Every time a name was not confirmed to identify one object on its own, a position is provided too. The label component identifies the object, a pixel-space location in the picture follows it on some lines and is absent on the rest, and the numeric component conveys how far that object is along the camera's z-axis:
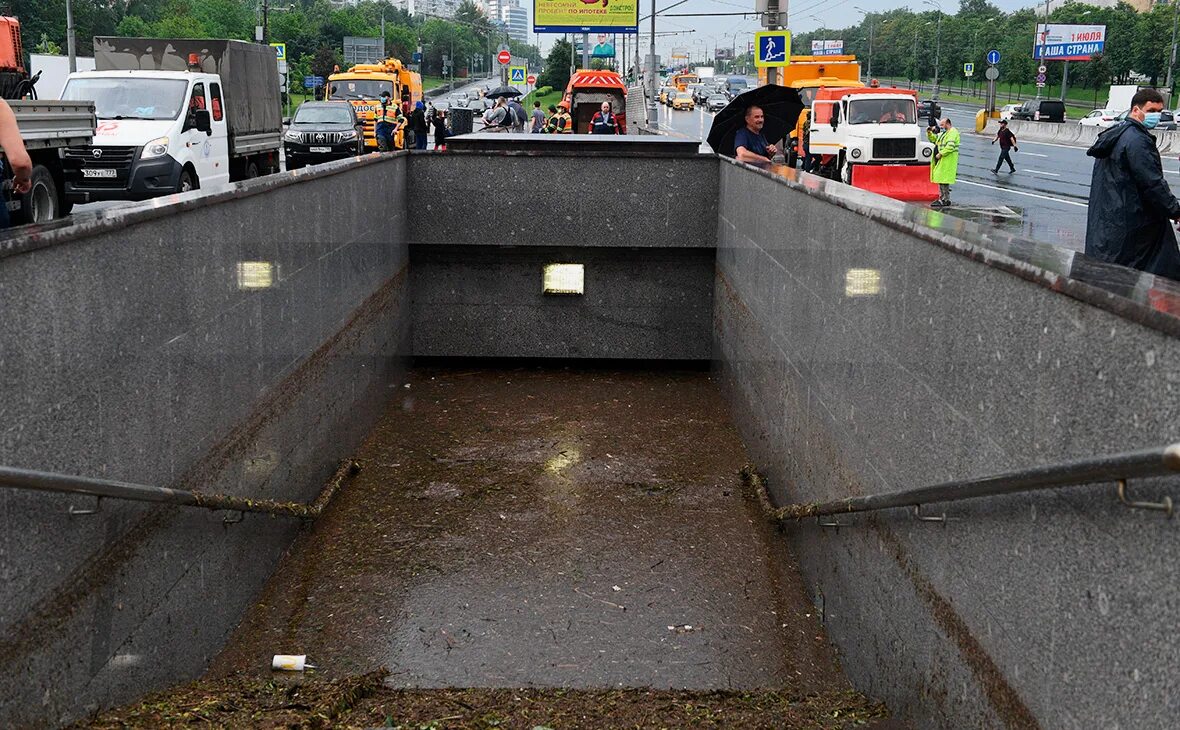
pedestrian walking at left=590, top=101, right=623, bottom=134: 31.23
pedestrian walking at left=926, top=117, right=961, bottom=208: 23.80
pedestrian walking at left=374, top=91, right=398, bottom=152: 29.89
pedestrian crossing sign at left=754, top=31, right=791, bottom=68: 25.06
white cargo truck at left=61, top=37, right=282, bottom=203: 18.17
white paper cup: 6.41
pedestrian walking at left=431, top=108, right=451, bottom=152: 33.97
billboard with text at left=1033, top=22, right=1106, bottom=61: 89.75
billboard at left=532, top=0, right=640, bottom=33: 59.59
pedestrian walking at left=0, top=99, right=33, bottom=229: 5.63
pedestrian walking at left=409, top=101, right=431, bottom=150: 30.94
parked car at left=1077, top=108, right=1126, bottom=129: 60.54
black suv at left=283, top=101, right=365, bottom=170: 32.44
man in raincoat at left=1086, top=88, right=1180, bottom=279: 7.90
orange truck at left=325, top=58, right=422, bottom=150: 40.94
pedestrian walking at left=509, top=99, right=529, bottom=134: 34.56
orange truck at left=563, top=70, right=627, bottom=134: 45.53
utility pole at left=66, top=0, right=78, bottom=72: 42.72
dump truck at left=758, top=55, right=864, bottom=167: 38.94
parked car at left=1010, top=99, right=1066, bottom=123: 68.12
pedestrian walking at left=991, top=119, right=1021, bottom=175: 33.34
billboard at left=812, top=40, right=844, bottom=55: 129.88
